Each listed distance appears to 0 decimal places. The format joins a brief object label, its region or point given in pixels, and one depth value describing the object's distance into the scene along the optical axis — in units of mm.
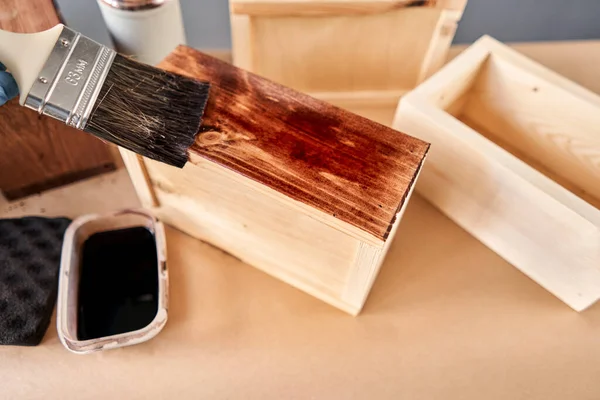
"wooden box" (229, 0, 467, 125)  591
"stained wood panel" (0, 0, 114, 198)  498
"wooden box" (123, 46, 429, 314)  452
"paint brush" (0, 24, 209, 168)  447
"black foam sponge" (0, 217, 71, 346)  537
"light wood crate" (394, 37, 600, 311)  517
